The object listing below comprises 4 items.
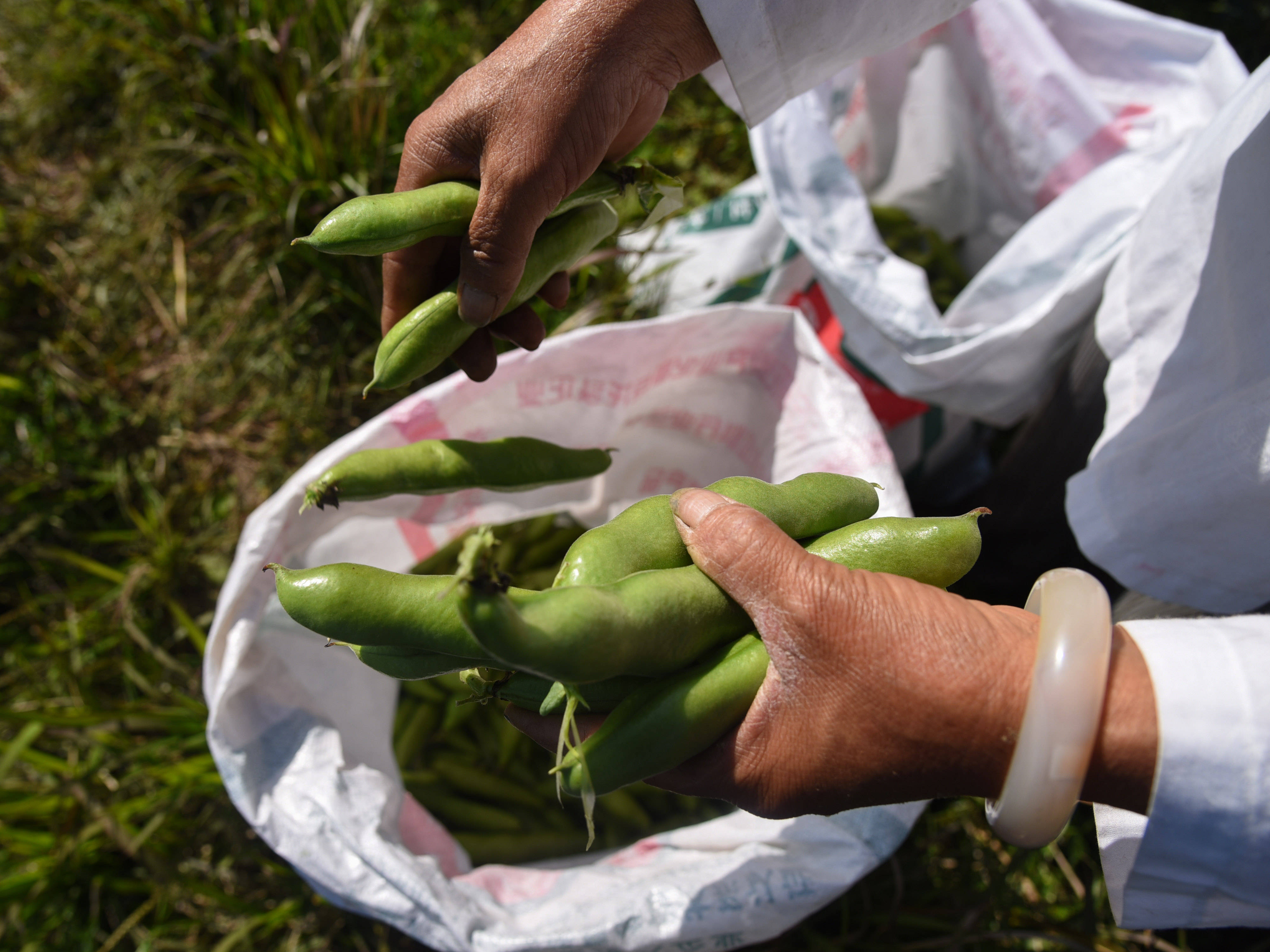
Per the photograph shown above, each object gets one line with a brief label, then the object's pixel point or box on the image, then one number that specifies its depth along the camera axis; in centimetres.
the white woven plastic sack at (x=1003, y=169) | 53
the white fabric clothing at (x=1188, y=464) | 27
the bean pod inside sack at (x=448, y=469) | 41
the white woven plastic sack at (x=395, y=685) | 43
